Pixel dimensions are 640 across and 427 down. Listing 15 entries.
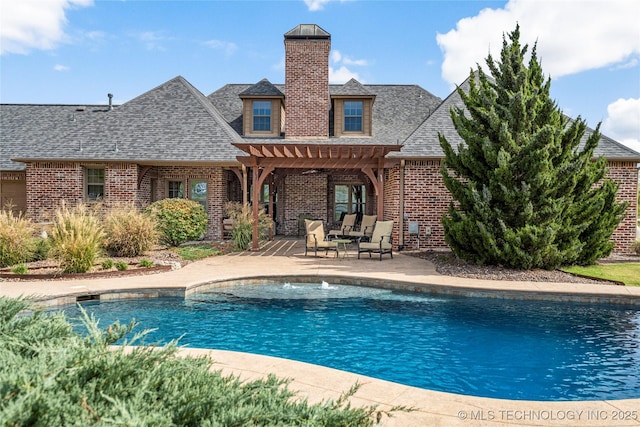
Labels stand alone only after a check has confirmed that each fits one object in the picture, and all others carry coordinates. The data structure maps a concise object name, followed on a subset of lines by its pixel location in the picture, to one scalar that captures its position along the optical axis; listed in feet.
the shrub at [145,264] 32.86
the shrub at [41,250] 34.37
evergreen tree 32.22
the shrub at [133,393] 5.74
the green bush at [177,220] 43.45
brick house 44.91
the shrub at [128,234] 37.19
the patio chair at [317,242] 41.47
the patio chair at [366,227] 48.64
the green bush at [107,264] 31.53
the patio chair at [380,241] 40.57
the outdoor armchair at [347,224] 52.31
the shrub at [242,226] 46.03
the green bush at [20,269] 29.48
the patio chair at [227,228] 49.88
